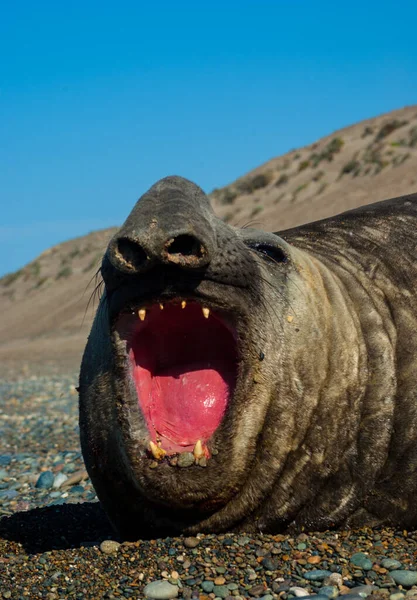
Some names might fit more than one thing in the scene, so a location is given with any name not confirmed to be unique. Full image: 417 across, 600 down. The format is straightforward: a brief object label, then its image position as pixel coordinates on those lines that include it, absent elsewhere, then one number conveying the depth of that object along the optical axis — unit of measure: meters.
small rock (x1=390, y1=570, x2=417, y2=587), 3.79
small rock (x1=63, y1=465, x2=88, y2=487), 7.26
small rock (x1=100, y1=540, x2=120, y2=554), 4.48
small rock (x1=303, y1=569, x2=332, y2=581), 3.90
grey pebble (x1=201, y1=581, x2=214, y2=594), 3.91
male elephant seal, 4.07
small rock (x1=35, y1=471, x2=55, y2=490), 7.29
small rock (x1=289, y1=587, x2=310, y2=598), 3.74
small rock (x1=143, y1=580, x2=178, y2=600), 3.89
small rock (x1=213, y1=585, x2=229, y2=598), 3.85
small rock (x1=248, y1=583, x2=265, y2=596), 3.82
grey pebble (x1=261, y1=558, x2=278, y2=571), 4.05
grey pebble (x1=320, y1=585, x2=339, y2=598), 3.69
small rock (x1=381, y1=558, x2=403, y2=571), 3.97
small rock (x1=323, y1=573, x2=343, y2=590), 3.83
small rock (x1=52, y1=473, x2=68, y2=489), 7.26
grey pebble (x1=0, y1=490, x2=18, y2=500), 6.96
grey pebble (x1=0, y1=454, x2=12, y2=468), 8.59
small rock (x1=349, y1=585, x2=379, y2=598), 3.68
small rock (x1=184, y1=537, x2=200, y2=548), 4.31
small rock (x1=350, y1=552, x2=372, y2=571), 3.99
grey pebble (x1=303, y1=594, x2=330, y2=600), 3.60
